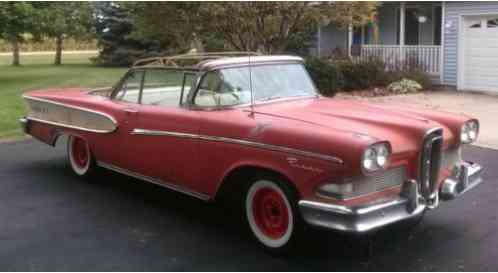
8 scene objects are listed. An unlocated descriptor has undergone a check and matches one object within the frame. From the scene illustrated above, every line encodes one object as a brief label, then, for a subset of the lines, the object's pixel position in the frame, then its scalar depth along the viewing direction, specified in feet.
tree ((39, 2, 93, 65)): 62.59
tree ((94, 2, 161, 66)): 93.20
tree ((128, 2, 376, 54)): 44.04
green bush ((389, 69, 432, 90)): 53.83
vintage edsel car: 13.51
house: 51.47
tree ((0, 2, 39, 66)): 58.08
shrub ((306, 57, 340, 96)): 51.26
